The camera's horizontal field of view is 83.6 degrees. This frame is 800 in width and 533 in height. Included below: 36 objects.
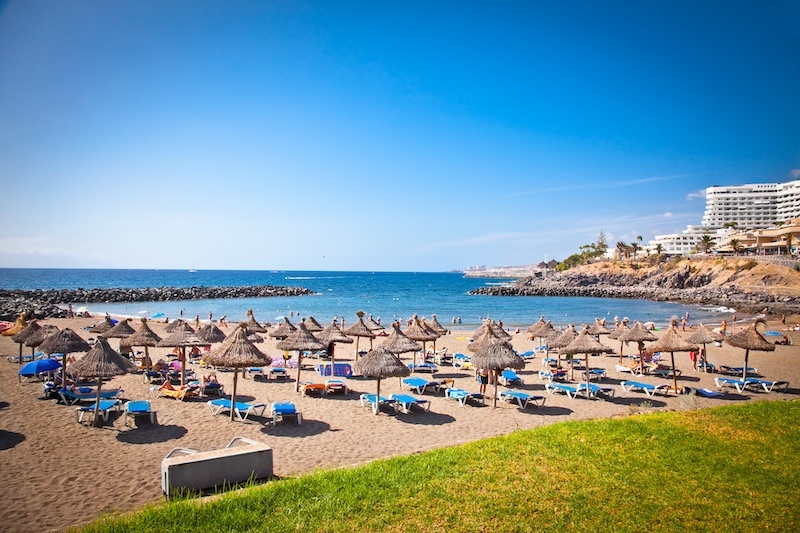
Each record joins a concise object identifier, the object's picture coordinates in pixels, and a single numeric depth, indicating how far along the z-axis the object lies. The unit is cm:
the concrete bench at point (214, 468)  748
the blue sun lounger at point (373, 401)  1407
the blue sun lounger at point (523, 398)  1491
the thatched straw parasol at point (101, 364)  1172
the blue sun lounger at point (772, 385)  1744
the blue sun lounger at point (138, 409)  1216
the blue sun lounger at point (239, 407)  1327
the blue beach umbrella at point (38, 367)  1577
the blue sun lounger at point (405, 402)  1409
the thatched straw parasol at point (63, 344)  1468
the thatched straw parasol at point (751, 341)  1704
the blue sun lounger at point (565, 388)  1656
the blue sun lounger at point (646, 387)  1689
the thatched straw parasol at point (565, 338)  1820
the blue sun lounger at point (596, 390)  1656
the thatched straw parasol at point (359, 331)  2092
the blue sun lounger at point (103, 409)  1235
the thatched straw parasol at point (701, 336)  1909
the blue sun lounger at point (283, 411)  1274
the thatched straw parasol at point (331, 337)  1997
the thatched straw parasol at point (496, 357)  1431
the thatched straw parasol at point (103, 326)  2357
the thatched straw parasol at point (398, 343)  1700
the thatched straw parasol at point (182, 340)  1647
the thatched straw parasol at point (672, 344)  1704
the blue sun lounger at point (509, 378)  1821
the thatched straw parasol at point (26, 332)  1766
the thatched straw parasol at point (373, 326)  3306
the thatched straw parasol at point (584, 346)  1616
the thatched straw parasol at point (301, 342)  1636
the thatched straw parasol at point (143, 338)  1753
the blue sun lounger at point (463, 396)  1549
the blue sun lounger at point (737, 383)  1748
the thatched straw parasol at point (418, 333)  2086
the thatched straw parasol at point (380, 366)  1402
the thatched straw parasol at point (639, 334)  2066
